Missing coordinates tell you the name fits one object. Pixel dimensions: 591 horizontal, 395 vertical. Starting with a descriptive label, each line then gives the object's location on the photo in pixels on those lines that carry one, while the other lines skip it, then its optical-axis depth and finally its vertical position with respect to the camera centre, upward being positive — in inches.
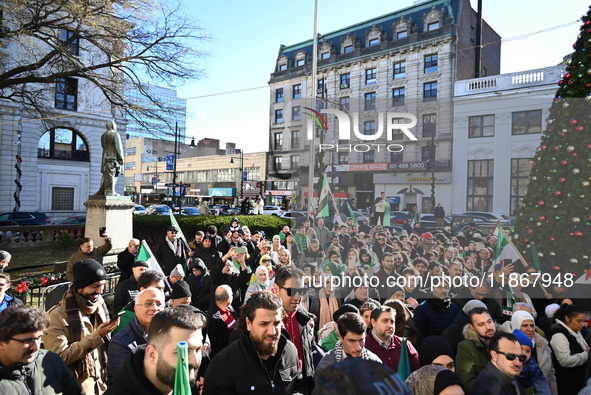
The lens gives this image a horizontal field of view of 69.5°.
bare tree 556.4 +208.4
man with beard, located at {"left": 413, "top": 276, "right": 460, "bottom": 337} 194.2 -53.5
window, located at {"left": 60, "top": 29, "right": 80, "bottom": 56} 1188.5 +422.5
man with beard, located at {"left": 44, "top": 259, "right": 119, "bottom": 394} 126.3 -44.8
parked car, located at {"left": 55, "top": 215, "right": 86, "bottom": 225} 866.5 -70.2
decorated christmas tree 257.8 +9.7
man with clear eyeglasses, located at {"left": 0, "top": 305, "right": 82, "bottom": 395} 100.7 -42.3
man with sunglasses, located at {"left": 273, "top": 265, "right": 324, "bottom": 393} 142.2 -47.2
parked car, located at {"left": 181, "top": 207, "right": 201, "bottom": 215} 1341.8 -66.3
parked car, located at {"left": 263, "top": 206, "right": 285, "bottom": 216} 1318.9 -55.8
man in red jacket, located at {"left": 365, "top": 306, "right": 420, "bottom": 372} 151.0 -52.1
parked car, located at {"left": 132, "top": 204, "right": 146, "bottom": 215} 1459.2 -72.5
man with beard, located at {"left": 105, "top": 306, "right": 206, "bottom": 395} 88.3 -35.8
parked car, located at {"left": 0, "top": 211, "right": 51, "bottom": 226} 841.8 -66.8
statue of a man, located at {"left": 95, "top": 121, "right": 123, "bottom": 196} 479.5 +33.6
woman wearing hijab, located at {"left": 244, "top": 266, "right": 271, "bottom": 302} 235.0 -49.7
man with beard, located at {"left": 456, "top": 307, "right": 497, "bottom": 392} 146.8 -52.6
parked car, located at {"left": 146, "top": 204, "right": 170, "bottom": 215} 1300.9 -64.6
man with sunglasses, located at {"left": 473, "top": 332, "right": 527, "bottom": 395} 123.6 -50.6
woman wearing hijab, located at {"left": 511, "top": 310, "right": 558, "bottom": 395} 168.9 -59.1
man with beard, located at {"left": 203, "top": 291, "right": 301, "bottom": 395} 110.0 -45.0
